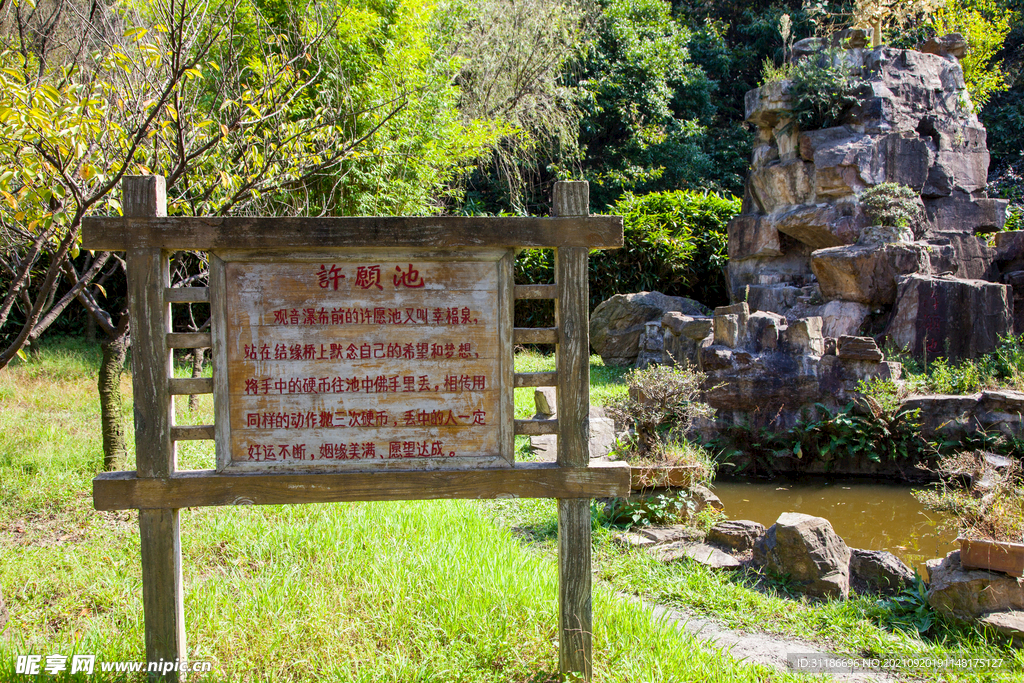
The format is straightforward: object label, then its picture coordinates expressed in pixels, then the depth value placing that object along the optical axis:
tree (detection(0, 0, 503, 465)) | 3.09
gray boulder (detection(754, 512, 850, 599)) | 3.79
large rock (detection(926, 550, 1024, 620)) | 3.33
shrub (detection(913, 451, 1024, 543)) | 3.65
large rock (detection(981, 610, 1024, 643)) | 3.17
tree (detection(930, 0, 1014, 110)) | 13.63
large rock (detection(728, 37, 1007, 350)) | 10.15
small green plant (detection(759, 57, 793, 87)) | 11.11
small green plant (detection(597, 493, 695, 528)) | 4.68
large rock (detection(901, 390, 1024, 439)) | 6.51
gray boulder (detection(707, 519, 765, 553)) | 4.36
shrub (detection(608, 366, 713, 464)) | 5.29
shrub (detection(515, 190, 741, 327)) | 12.91
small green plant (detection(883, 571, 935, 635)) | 3.43
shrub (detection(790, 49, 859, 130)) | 10.57
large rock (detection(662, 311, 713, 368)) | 8.70
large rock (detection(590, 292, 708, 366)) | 11.02
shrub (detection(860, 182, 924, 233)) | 9.59
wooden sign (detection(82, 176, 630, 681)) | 2.42
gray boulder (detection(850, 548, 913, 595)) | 3.90
